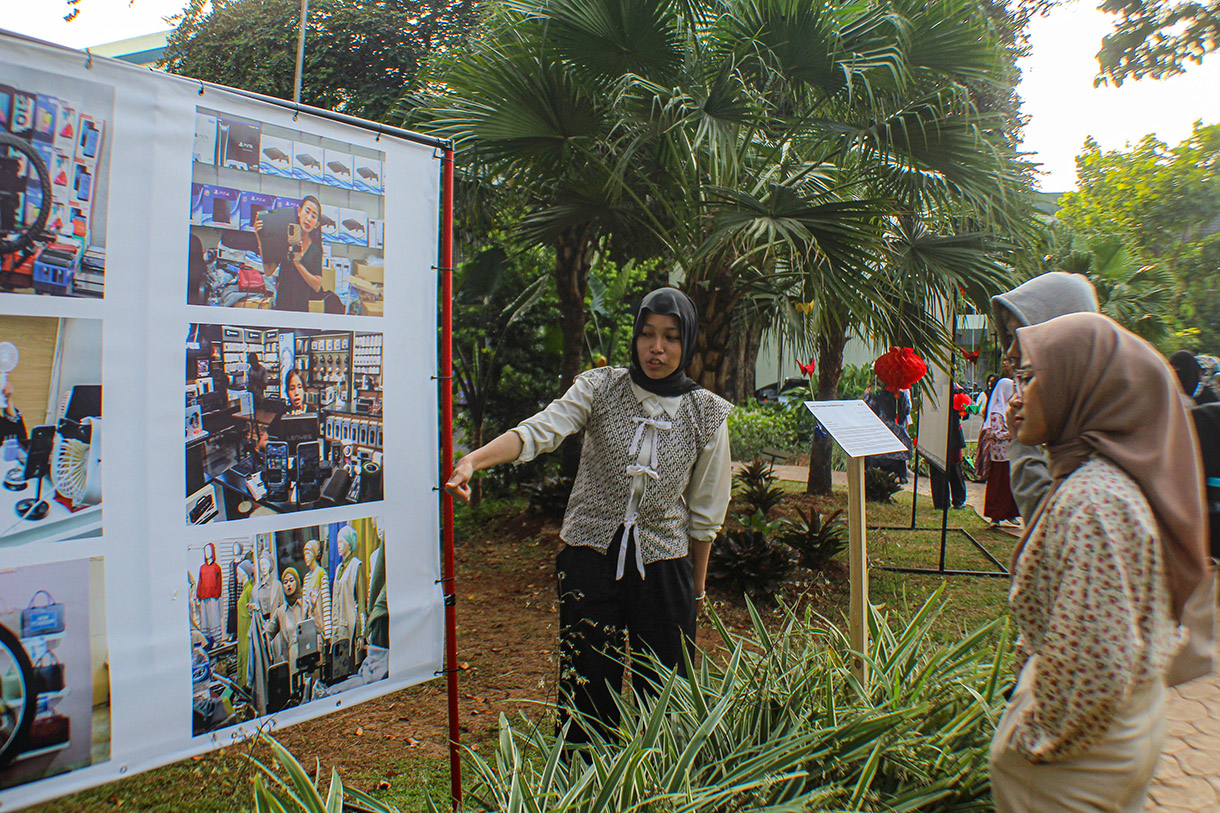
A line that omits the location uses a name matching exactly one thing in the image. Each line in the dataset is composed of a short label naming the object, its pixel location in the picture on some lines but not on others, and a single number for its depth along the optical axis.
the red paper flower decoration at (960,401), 7.14
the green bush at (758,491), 7.02
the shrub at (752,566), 5.70
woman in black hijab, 2.65
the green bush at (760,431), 13.80
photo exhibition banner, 1.69
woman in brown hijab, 1.45
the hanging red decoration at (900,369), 6.13
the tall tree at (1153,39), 7.71
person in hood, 2.51
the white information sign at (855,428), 2.98
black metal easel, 6.69
